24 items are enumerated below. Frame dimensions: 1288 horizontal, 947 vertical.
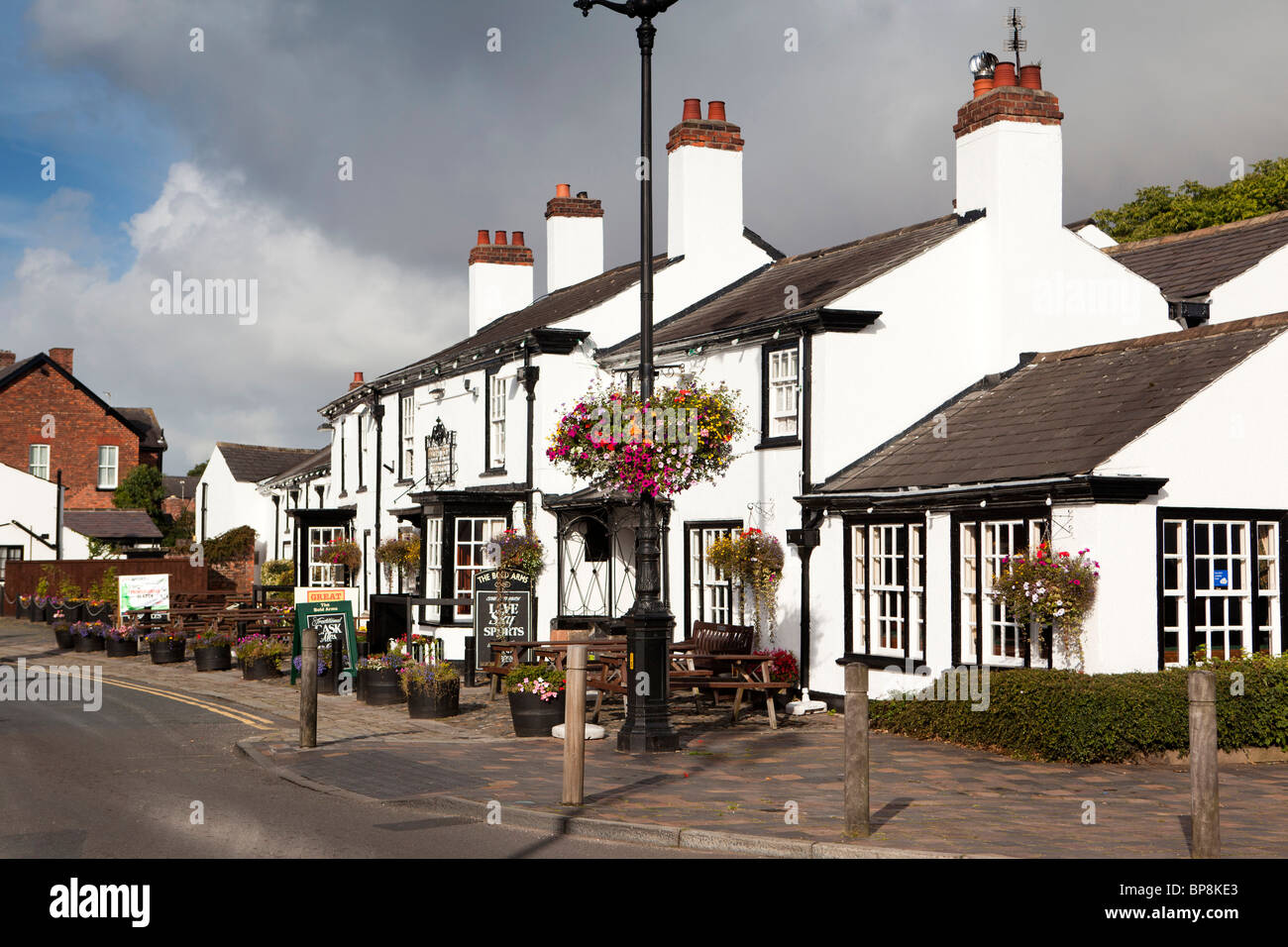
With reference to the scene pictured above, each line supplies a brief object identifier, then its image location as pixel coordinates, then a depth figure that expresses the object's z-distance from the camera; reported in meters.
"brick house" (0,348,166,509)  56.66
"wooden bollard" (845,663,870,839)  9.26
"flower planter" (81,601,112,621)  33.22
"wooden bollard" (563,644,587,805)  10.62
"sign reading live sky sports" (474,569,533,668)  21.91
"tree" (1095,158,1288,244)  35.78
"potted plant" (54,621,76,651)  30.91
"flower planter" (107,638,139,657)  28.85
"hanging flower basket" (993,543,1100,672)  14.48
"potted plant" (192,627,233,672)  25.16
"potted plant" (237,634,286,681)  23.33
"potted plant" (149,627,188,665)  26.88
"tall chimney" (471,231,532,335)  33.38
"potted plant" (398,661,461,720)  17.22
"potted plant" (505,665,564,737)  15.48
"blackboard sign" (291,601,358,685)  20.91
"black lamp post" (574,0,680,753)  13.74
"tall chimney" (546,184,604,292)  31.66
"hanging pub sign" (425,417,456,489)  27.80
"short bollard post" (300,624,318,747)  14.34
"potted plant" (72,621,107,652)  30.09
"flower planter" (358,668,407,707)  19.20
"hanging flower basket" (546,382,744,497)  14.04
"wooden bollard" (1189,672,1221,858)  8.32
